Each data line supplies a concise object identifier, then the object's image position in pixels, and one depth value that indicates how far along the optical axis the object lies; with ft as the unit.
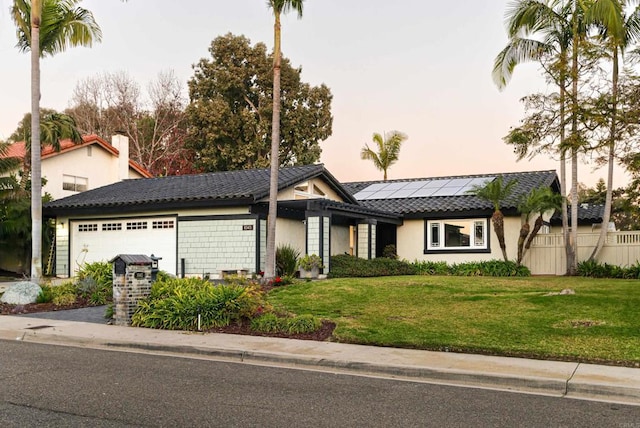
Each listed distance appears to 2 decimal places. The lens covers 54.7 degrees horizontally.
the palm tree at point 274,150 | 59.16
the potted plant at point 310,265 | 67.97
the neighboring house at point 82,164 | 92.99
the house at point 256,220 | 70.79
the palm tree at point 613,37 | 43.04
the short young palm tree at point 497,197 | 77.41
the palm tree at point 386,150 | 139.54
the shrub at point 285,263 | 69.46
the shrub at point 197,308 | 39.01
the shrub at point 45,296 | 50.14
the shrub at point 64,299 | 49.14
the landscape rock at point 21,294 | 49.67
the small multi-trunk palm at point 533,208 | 74.38
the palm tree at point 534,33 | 73.26
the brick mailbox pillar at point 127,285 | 40.55
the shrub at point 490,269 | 77.15
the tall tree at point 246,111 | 137.59
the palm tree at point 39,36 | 57.67
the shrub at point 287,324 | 36.88
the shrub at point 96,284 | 50.80
